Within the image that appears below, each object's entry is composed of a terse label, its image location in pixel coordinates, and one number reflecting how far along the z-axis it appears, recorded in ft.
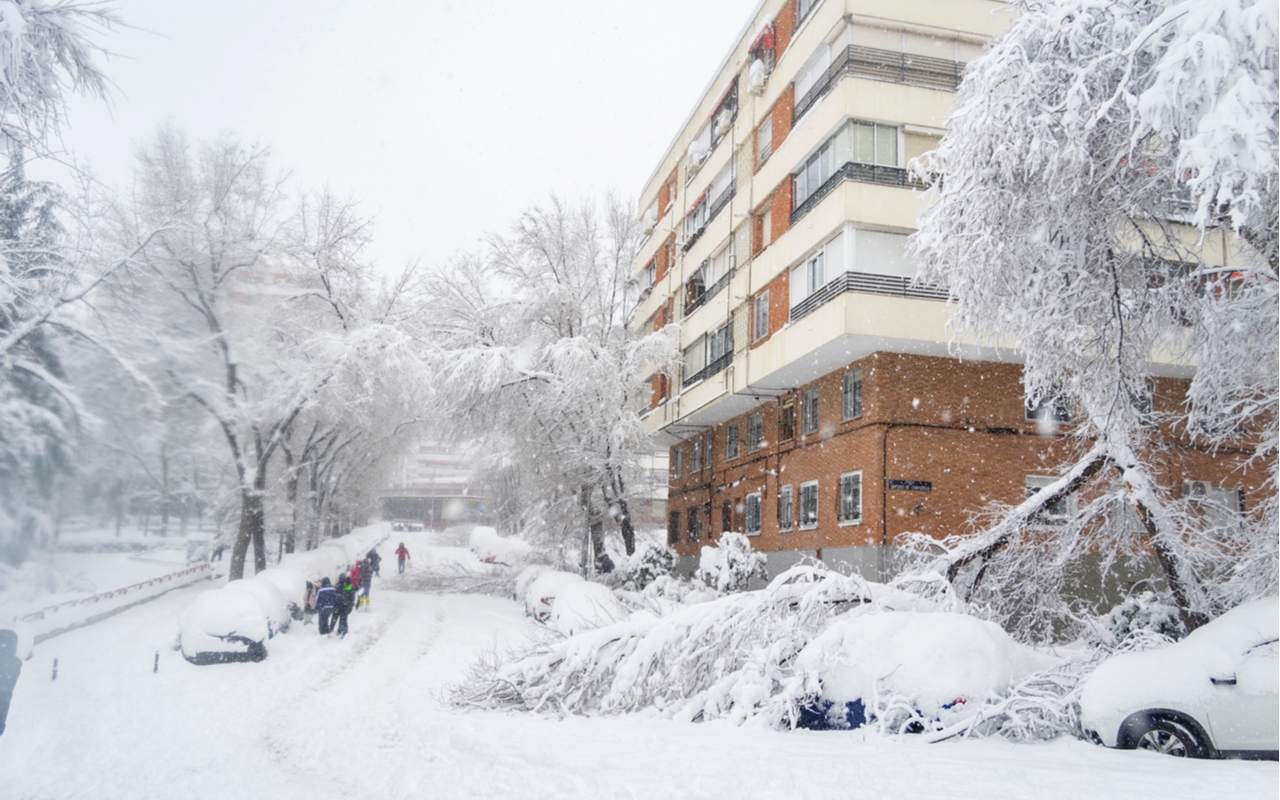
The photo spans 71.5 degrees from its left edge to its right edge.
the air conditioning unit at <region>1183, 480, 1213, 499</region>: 63.76
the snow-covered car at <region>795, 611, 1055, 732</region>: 28.12
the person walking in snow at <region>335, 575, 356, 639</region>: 63.72
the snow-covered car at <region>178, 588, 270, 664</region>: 47.70
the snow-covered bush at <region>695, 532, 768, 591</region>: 67.05
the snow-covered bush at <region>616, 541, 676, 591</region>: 82.12
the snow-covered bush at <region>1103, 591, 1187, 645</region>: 37.52
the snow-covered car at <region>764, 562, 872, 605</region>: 33.47
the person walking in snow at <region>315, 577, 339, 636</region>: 63.93
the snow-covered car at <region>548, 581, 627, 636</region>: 51.04
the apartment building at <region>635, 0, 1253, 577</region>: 62.34
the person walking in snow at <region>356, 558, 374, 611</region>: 84.99
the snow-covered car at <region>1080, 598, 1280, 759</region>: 24.11
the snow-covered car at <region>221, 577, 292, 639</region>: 53.26
